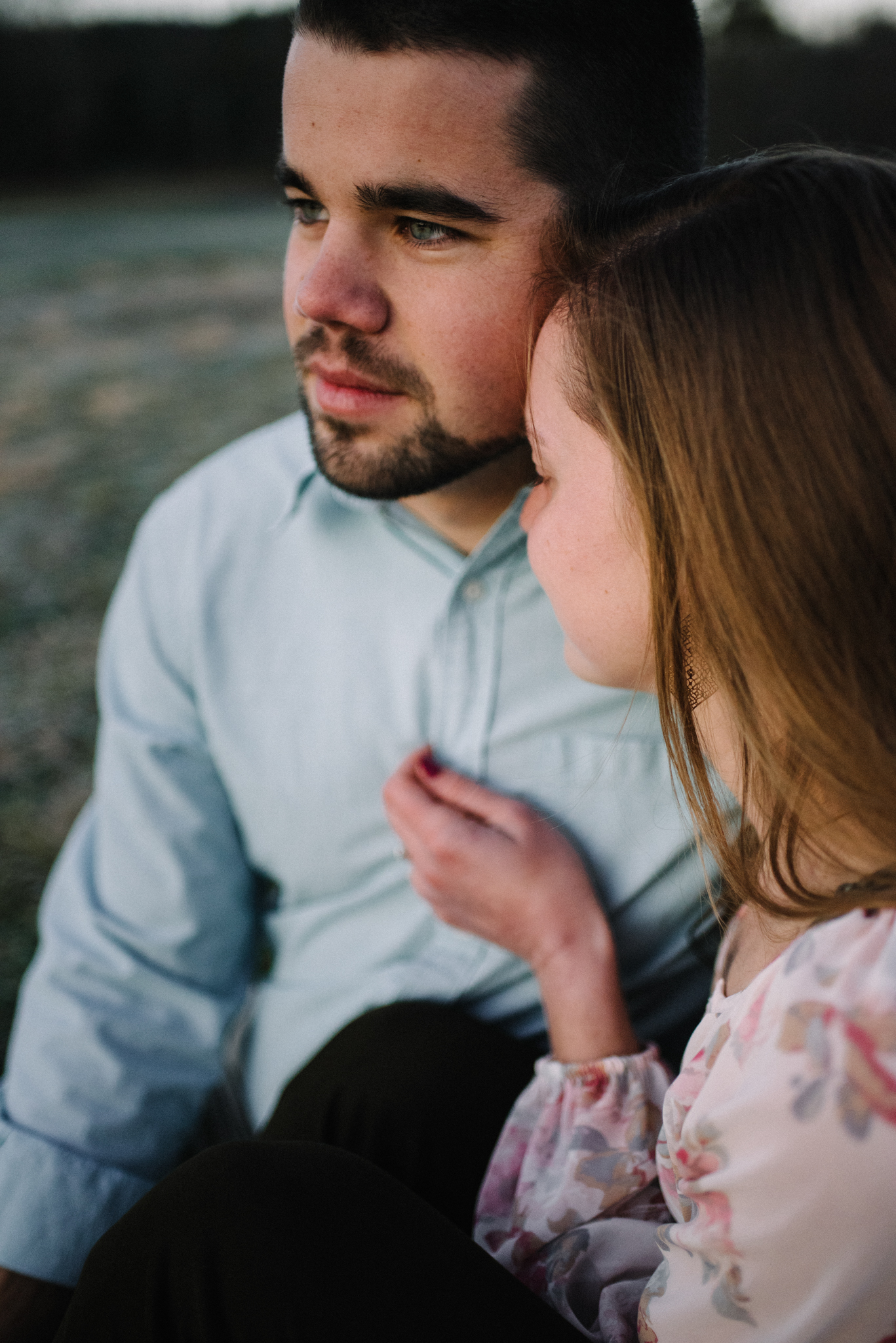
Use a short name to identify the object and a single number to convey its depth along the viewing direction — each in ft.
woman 1.94
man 2.42
